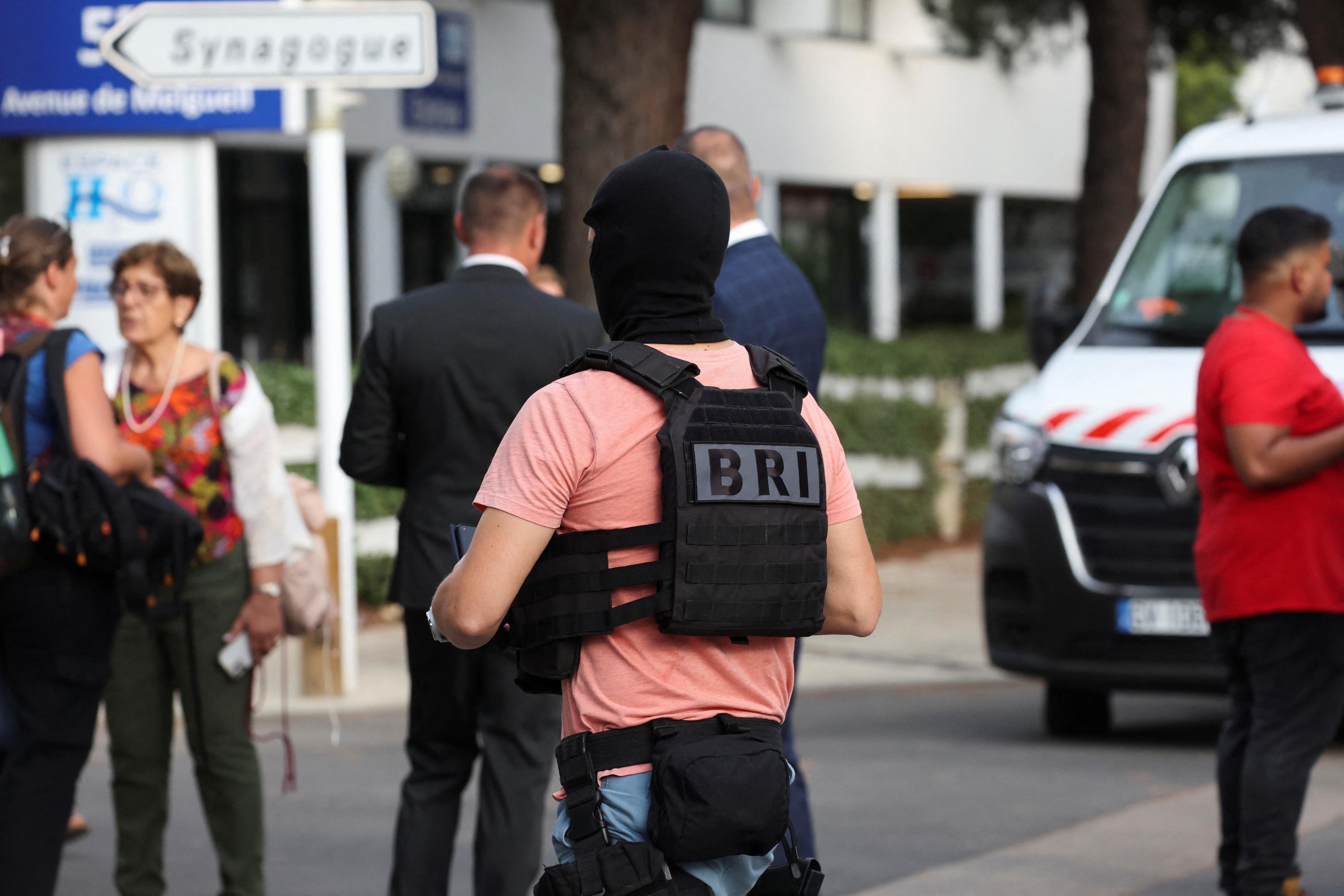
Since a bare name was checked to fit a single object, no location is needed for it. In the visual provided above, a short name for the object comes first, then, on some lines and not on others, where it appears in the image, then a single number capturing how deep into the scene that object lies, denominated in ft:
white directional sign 52.75
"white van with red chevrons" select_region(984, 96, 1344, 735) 48.85
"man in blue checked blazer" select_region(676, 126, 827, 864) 33.91
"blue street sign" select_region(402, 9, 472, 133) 116.06
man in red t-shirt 33.17
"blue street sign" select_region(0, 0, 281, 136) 73.51
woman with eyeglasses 34.88
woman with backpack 30.66
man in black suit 32.50
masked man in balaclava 19.33
